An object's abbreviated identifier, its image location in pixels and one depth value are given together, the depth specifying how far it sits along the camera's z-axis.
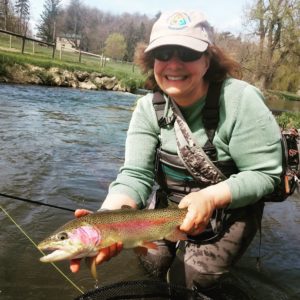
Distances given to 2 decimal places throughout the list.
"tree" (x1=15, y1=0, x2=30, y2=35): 81.12
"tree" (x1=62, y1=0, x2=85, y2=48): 94.12
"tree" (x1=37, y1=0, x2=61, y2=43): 79.50
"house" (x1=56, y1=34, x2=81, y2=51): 89.05
